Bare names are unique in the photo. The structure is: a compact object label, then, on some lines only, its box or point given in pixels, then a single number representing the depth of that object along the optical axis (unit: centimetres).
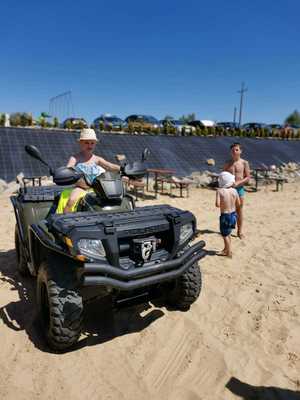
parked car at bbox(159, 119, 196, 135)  1830
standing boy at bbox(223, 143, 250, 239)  551
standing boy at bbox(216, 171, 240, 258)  483
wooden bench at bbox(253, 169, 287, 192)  1253
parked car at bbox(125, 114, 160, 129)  2586
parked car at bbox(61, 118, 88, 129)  1534
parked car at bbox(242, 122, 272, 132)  2978
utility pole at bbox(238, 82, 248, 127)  4909
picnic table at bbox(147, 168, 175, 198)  1036
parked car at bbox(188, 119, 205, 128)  2995
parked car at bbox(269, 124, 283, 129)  3252
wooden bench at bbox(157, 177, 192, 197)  1023
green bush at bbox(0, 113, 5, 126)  1365
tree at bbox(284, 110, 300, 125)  7056
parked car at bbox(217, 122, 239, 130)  3023
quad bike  236
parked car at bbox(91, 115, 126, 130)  2425
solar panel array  1100
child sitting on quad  364
